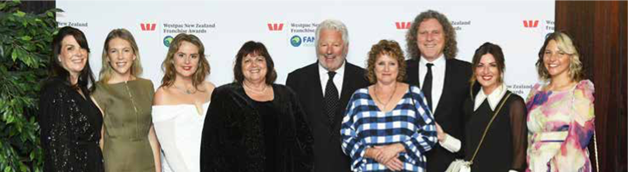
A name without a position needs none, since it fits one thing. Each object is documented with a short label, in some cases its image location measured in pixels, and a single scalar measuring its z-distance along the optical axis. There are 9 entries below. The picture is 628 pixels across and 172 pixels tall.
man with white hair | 4.21
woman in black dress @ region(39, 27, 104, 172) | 3.54
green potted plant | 3.66
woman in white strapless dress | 3.92
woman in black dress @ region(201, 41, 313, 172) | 3.70
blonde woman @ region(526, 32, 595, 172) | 3.78
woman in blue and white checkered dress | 3.72
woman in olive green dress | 3.83
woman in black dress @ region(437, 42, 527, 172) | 3.73
